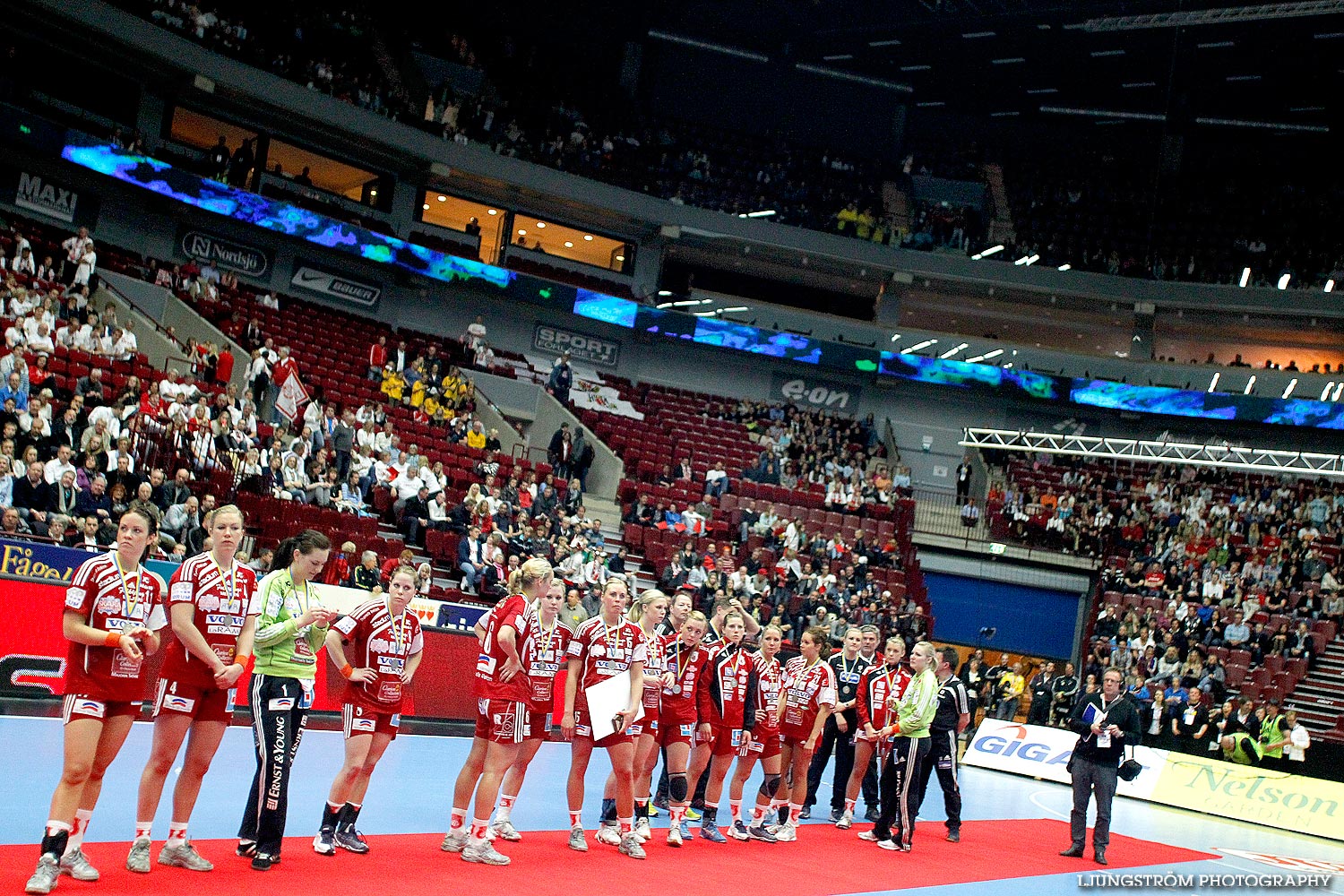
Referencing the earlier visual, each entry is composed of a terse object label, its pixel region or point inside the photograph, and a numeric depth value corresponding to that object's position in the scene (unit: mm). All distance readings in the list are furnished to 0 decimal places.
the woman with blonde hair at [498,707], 7355
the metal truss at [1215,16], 25984
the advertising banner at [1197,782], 16672
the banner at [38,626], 10693
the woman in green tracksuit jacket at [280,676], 6406
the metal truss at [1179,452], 25000
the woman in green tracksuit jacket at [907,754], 10492
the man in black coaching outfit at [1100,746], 10945
